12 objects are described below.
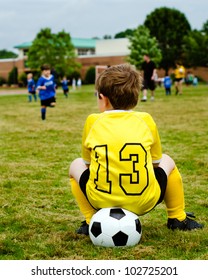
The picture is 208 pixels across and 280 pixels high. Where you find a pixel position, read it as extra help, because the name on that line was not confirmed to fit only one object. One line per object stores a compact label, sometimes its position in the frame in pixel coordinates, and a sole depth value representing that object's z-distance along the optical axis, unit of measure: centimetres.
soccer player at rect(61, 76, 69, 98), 3178
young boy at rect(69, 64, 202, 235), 383
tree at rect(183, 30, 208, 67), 6888
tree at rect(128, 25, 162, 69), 7532
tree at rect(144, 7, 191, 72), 7706
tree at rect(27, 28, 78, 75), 7400
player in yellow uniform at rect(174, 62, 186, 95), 2727
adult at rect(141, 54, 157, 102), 2302
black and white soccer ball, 382
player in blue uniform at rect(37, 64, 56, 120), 1540
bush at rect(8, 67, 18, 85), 8238
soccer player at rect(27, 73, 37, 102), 2844
